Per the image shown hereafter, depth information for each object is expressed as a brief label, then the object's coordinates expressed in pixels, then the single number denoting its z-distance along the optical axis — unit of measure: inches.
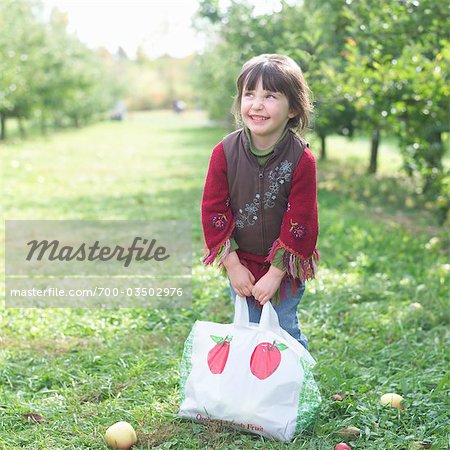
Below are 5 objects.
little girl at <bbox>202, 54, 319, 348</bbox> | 108.2
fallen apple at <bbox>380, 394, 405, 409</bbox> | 118.8
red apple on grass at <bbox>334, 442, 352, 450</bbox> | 103.0
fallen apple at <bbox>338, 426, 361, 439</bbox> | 109.6
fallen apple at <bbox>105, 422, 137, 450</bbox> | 104.8
